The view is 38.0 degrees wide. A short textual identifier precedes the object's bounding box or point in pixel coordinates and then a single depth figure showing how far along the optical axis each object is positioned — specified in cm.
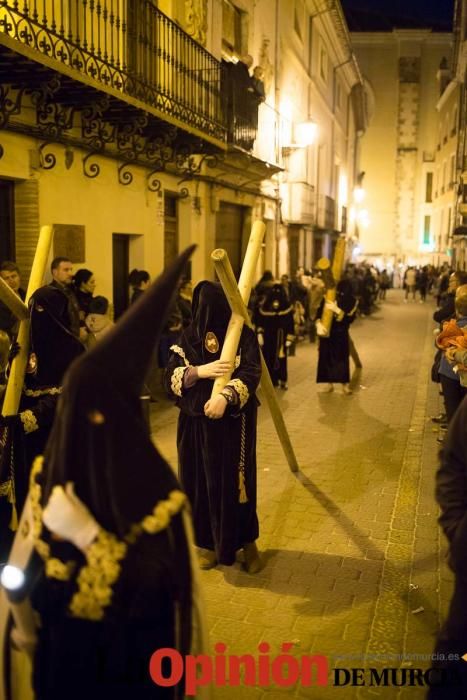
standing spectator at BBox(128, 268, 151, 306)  1020
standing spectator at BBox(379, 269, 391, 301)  3368
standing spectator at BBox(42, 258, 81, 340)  442
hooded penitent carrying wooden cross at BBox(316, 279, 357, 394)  1062
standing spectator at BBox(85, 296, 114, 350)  643
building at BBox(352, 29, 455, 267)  4303
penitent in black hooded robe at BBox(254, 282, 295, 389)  1100
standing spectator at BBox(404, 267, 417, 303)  3344
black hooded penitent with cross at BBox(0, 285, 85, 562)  430
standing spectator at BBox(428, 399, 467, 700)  279
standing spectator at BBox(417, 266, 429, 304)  3306
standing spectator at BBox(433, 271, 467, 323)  884
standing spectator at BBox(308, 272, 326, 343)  1470
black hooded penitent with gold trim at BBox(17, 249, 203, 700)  214
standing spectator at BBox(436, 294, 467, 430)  685
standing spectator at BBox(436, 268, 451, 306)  2361
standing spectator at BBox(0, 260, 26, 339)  672
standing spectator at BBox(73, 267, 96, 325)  844
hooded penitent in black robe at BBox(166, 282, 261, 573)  441
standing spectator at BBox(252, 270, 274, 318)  1147
